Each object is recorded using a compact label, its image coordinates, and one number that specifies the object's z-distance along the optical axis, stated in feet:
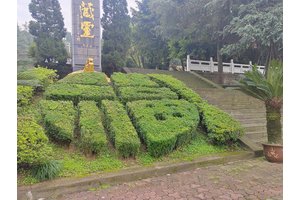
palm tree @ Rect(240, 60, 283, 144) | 18.28
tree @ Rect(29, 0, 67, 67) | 51.44
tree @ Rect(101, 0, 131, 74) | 56.34
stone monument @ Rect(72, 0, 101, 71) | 42.01
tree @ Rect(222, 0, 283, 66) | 31.50
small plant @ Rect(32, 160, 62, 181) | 13.20
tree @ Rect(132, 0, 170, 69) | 67.05
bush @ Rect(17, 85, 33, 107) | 20.62
